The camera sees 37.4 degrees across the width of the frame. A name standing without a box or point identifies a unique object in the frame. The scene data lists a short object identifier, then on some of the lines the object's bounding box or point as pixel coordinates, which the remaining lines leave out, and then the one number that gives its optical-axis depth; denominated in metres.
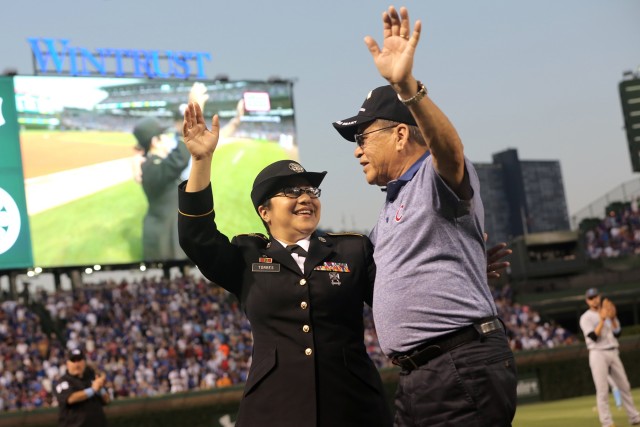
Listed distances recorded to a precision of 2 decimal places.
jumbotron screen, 32.50
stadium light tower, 29.48
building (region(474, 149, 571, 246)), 173.25
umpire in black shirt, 11.21
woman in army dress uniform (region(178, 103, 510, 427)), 4.85
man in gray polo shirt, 3.72
